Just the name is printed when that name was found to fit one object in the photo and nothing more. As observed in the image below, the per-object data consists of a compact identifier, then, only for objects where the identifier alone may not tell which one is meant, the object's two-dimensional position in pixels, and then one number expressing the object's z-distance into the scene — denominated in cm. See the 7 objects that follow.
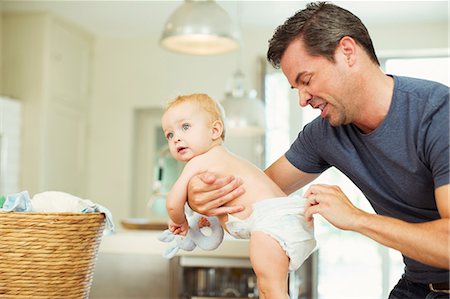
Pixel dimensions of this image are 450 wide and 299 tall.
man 142
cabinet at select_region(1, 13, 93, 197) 570
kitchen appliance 312
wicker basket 149
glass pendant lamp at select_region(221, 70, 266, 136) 394
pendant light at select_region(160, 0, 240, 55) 312
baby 158
